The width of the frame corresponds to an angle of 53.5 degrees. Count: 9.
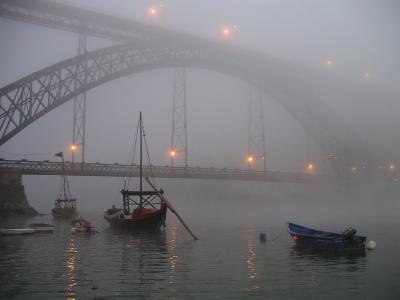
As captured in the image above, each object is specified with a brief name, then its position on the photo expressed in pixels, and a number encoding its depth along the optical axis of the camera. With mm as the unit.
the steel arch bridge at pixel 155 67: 50844
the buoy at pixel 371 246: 27891
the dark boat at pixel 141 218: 38188
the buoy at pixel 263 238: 32344
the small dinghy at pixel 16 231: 34456
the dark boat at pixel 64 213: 62094
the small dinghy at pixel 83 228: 38359
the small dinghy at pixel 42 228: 36822
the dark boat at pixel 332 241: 25828
